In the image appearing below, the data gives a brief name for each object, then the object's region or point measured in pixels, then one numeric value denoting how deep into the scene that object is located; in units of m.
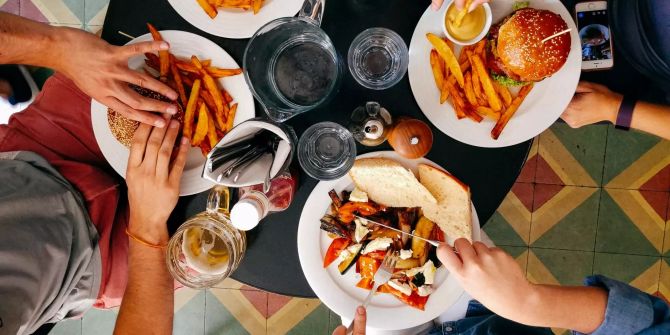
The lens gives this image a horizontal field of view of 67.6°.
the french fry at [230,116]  1.44
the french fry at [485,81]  1.36
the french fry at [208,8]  1.39
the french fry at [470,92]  1.38
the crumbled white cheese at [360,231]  1.47
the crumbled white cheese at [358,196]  1.45
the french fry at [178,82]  1.43
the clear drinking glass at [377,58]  1.41
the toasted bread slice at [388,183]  1.40
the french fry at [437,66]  1.39
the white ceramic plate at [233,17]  1.42
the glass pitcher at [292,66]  1.35
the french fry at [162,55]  1.41
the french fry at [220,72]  1.42
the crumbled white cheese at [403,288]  1.47
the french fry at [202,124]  1.40
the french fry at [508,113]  1.39
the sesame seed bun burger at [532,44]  1.29
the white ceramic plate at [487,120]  1.41
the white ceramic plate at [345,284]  1.47
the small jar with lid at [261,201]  1.22
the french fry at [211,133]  1.42
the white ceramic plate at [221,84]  1.43
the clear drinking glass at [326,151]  1.42
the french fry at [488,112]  1.39
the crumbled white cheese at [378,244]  1.46
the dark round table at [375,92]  1.44
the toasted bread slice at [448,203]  1.40
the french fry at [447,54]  1.35
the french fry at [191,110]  1.40
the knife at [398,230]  1.45
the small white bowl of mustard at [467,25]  1.36
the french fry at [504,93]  1.41
